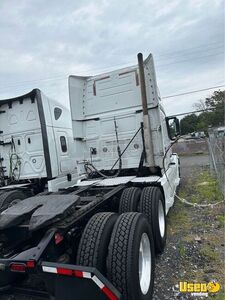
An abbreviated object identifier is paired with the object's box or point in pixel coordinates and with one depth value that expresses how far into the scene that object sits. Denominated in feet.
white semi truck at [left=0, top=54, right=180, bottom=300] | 6.46
